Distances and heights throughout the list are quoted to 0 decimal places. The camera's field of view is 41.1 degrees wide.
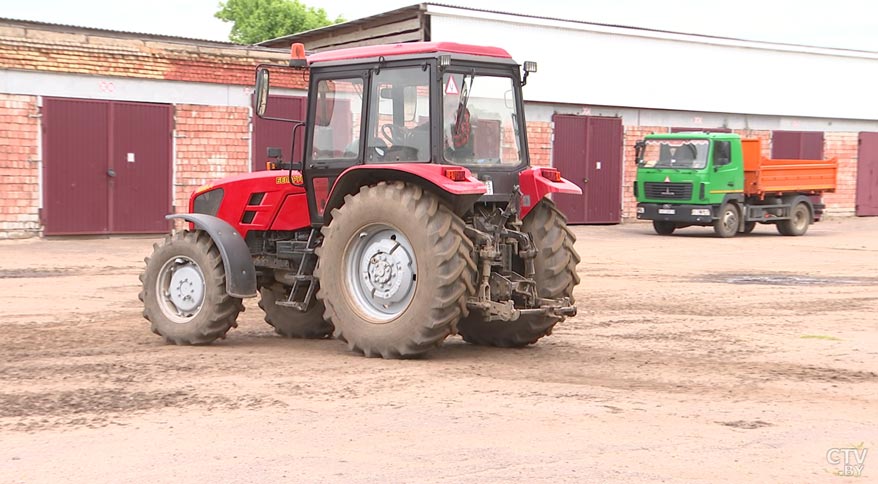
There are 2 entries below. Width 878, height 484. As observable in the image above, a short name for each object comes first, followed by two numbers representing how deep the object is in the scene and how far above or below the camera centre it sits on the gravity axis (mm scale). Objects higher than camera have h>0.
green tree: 68188 +7726
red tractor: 8438 -546
